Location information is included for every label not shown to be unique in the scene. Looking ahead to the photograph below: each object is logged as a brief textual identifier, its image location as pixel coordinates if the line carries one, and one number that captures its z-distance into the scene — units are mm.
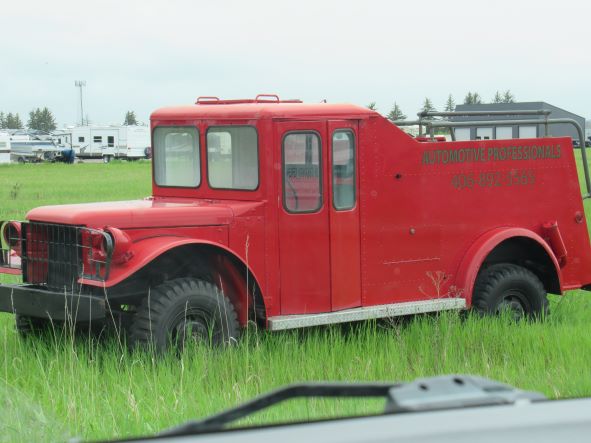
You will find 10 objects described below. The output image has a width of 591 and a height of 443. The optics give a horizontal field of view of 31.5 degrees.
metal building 53588
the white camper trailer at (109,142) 86625
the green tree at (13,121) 184638
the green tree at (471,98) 104156
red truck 7457
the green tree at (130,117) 153500
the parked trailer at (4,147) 82375
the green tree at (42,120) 170375
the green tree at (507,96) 107450
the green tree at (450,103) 125938
